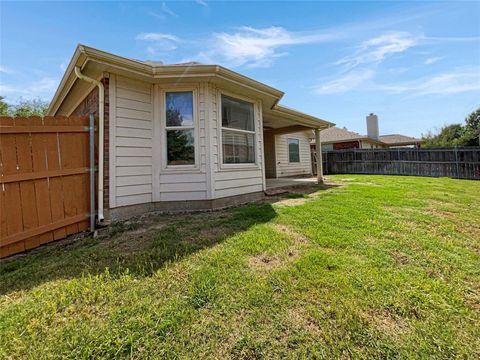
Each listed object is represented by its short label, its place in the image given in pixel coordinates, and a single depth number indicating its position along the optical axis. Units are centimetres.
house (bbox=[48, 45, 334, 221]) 437
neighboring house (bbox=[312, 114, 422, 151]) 2136
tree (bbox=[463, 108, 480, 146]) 2225
